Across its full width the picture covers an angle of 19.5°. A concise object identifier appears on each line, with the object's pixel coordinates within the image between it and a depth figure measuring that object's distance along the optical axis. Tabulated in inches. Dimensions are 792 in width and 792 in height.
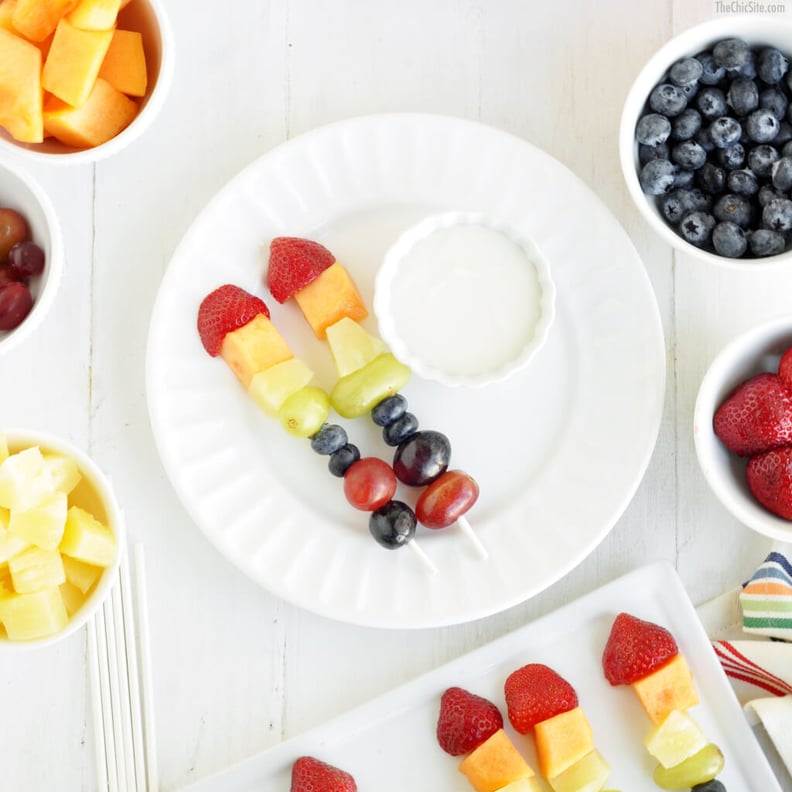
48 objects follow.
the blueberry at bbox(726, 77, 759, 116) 40.1
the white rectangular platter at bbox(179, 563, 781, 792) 41.2
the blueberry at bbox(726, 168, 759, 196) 40.1
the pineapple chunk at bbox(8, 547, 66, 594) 38.3
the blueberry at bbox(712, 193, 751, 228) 40.1
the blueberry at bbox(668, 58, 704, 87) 40.2
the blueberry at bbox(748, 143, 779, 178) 40.0
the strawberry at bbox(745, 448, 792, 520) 39.8
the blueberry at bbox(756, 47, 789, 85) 40.1
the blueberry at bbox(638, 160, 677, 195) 40.2
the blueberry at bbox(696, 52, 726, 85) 40.4
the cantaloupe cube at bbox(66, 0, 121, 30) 38.6
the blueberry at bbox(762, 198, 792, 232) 39.7
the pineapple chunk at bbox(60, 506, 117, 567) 38.7
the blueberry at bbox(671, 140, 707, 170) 40.2
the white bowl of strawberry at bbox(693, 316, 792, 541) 39.9
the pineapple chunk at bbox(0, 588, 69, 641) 38.4
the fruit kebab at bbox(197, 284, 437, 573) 40.5
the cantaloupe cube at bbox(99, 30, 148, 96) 40.1
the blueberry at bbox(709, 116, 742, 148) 40.1
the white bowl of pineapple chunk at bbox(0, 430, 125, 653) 38.3
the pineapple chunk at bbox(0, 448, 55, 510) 38.1
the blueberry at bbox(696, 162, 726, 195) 40.3
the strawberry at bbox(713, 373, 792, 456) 39.9
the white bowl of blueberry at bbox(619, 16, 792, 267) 40.1
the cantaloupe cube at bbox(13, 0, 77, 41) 38.7
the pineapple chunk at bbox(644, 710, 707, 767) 40.8
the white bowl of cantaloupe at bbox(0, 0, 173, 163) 38.7
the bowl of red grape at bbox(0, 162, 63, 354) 39.8
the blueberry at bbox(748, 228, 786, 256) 39.9
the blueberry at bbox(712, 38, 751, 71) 40.1
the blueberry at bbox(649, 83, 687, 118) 40.3
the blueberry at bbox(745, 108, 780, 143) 39.9
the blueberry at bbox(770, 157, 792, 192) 39.7
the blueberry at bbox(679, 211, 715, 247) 40.2
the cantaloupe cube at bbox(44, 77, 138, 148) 39.4
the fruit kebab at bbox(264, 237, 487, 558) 40.5
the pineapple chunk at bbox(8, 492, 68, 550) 38.2
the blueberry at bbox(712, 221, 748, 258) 40.0
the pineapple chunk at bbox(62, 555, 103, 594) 39.3
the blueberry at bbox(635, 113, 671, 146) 40.3
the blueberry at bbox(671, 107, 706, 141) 40.3
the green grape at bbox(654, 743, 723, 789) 40.8
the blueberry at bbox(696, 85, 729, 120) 40.2
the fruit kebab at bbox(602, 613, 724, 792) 40.8
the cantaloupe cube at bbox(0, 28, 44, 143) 38.7
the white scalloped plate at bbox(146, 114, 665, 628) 40.9
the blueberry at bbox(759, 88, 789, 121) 40.2
